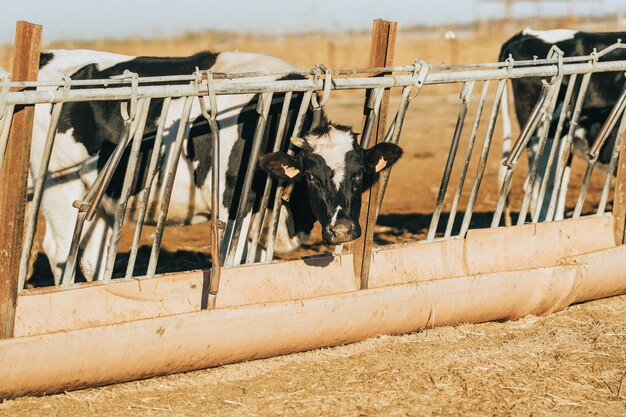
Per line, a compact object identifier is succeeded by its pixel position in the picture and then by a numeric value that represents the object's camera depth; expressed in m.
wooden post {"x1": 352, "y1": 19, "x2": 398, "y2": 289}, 9.00
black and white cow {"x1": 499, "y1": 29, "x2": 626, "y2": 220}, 14.30
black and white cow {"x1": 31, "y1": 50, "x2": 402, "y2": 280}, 9.41
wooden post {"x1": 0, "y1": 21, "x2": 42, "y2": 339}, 7.31
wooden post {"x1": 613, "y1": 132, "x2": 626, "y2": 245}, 10.83
